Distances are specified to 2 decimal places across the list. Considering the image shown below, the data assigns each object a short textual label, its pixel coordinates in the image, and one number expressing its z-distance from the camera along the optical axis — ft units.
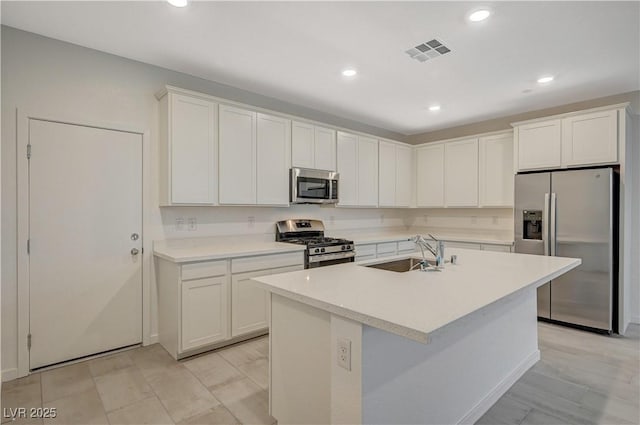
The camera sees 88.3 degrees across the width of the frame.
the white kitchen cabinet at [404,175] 17.89
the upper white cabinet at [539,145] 12.91
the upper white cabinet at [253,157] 11.16
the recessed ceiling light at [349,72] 10.85
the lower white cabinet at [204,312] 9.29
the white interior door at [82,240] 8.73
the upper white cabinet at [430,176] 17.51
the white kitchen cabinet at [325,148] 13.94
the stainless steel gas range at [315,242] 12.11
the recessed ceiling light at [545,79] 11.24
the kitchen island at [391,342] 4.55
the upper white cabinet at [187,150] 10.05
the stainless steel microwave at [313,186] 12.98
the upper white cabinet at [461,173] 16.16
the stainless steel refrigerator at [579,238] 11.48
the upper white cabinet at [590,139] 11.73
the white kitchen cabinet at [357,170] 15.10
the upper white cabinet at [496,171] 15.02
